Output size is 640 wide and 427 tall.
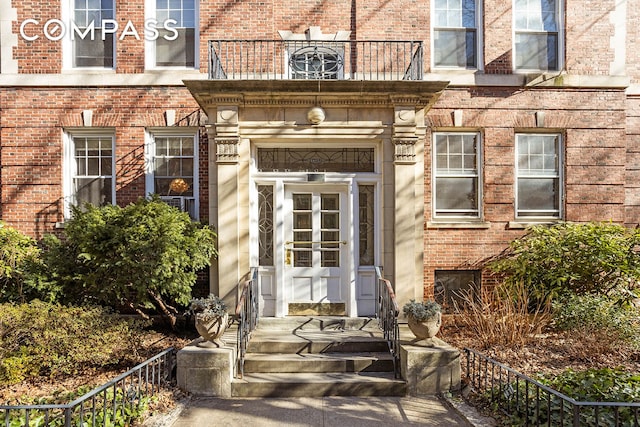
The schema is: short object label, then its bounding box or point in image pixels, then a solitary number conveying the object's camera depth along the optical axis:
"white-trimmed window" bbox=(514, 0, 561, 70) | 9.41
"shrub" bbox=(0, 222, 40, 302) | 7.53
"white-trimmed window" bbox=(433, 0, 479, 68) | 9.38
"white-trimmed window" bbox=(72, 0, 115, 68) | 9.25
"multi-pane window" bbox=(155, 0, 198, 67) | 9.30
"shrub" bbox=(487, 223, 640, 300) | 7.71
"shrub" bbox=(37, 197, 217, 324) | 6.94
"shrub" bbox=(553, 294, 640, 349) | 6.82
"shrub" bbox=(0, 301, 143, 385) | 5.93
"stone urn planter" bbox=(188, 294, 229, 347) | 5.85
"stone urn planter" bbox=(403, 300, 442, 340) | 5.95
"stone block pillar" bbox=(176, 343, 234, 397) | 5.75
